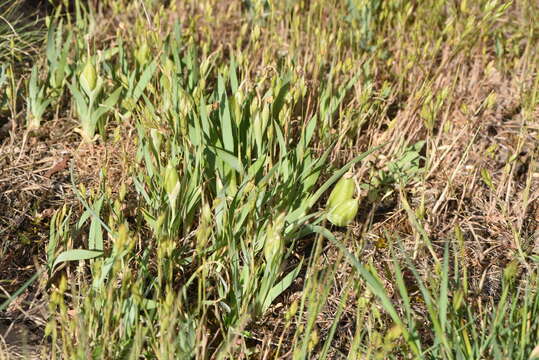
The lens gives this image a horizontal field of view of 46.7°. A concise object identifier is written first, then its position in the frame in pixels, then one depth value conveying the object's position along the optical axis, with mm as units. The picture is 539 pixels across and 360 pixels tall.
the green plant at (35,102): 2109
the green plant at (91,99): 2043
